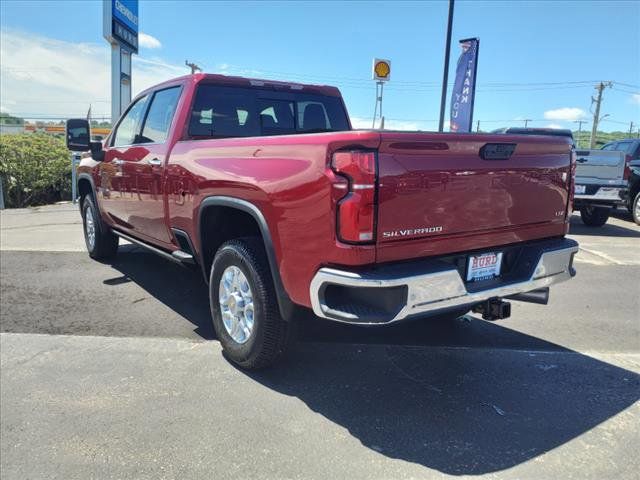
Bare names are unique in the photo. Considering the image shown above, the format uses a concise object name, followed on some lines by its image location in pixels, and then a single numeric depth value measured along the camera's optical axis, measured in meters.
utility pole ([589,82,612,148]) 53.12
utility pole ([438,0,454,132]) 11.76
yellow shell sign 11.67
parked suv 9.94
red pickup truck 2.51
